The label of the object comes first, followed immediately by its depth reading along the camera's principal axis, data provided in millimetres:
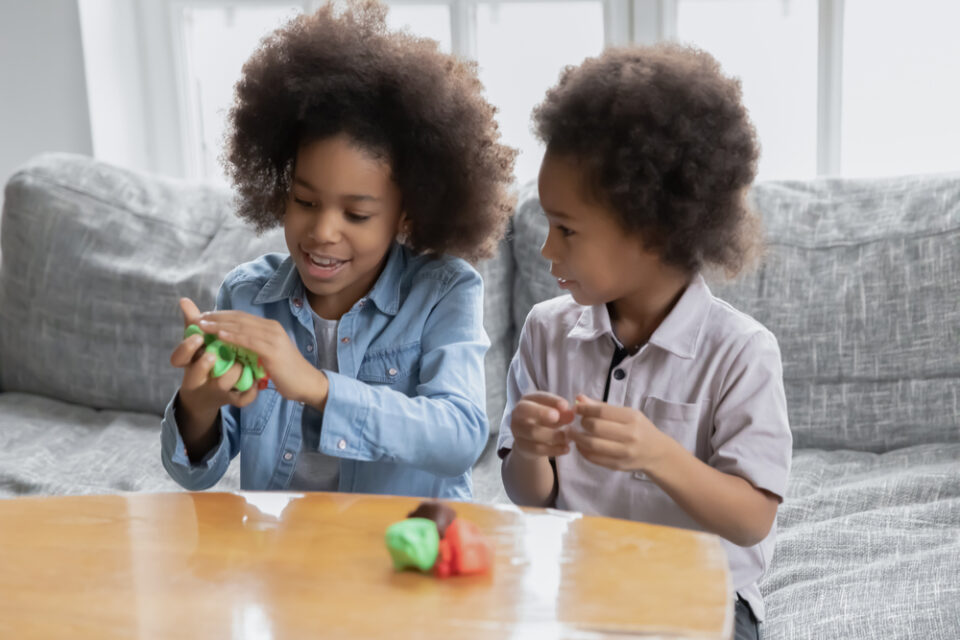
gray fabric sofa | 1551
